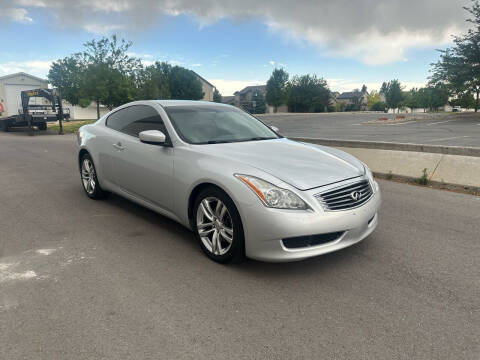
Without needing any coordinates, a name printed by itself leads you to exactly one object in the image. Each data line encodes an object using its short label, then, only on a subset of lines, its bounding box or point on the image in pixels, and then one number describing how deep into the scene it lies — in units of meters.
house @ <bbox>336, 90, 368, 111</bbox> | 121.90
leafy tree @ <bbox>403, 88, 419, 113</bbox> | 105.81
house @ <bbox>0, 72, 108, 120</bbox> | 49.94
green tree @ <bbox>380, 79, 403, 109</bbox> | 102.25
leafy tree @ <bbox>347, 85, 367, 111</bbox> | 101.06
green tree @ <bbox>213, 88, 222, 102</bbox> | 97.25
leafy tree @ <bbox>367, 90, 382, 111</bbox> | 125.19
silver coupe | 3.04
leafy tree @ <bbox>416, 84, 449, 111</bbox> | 34.78
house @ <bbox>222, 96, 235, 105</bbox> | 121.56
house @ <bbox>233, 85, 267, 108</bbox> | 114.00
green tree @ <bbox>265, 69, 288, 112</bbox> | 91.62
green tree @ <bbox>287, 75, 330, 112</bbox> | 87.19
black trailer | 23.97
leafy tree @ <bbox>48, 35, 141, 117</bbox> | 27.84
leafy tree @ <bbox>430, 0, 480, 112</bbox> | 30.62
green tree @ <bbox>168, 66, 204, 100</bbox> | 74.62
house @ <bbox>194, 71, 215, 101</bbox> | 95.31
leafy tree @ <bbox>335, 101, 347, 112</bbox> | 101.39
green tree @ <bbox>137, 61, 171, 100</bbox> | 34.90
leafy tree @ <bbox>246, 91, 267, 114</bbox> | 80.15
